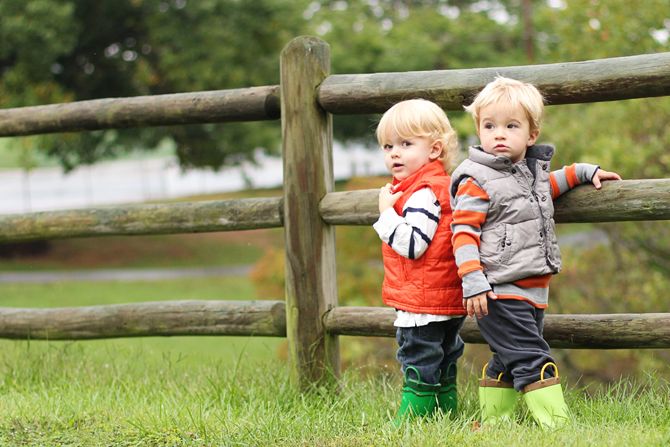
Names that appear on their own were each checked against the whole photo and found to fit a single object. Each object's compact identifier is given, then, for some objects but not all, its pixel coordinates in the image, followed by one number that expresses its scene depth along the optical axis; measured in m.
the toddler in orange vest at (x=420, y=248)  6.60
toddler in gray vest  6.28
